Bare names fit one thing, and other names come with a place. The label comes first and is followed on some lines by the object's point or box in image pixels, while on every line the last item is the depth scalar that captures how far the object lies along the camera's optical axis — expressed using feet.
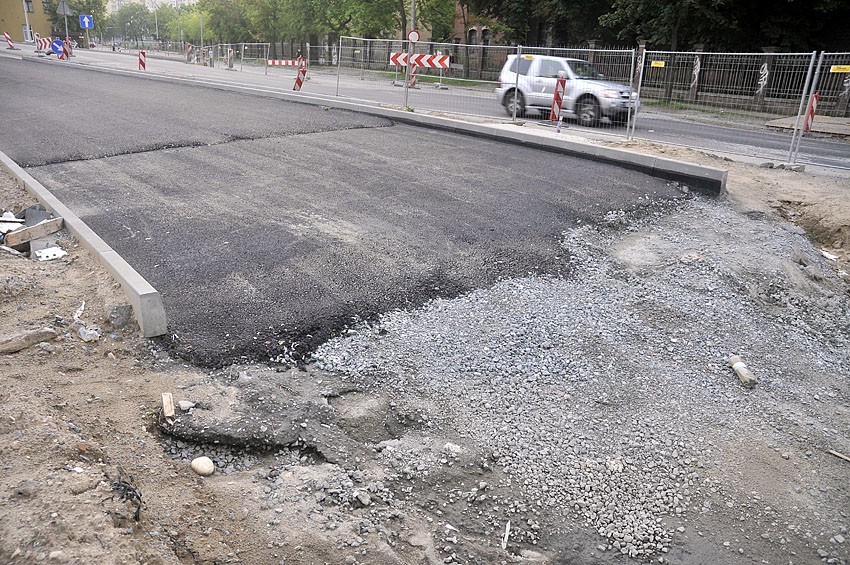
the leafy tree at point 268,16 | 183.10
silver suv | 52.38
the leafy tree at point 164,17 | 360.07
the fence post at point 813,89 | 41.14
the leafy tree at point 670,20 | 83.41
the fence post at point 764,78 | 45.40
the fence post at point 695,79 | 48.45
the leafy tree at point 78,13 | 257.50
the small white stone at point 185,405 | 12.71
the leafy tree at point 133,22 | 368.68
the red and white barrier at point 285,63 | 124.41
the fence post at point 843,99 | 46.73
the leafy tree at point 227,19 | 205.46
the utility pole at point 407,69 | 53.16
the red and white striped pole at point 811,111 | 43.91
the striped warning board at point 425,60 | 56.29
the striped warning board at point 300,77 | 72.47
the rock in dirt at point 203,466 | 11.52
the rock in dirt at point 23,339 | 14.07
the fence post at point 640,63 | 48.11
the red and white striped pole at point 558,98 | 45.81
